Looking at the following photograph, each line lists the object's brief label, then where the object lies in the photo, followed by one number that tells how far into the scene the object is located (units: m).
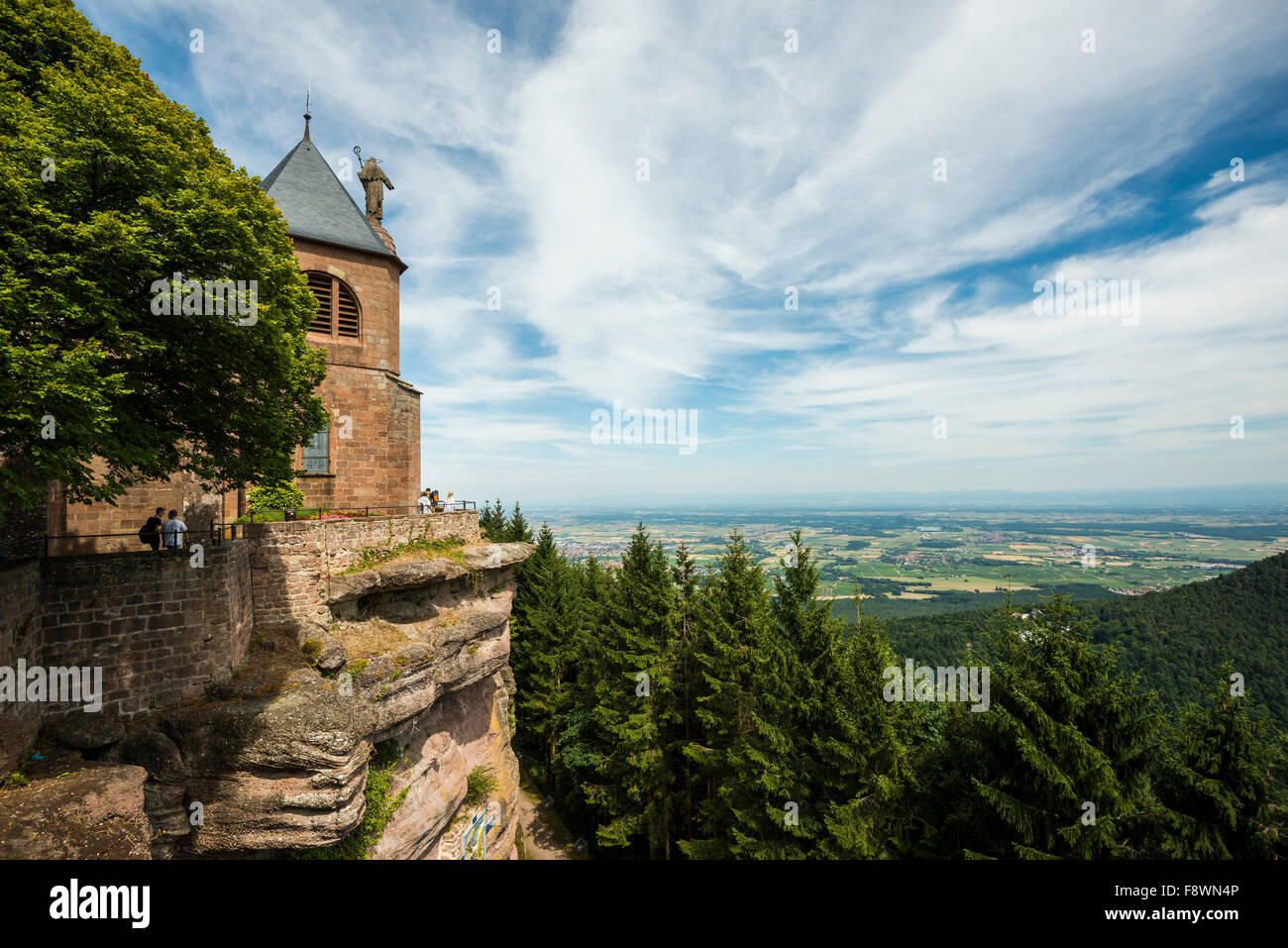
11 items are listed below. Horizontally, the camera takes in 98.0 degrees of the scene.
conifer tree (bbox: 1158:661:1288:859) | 9.73
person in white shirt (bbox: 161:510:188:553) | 13.20
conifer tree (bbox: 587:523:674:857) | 21.19
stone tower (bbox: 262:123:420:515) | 21.38
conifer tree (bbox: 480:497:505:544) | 41.25
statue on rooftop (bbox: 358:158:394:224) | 25.09
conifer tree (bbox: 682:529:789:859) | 16.73
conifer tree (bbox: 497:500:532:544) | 41.66
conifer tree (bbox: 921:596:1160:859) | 10.45
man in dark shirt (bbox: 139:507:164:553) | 12.69
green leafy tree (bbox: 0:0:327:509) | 8.20
